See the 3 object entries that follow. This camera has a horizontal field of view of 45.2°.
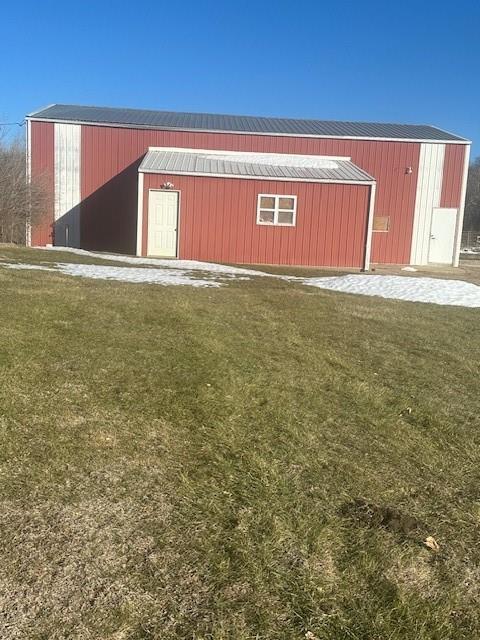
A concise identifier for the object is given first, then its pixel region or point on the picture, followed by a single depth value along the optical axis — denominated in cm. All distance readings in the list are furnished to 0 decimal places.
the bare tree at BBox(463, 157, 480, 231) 6188
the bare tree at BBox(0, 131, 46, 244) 2033
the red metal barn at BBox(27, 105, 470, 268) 2103
